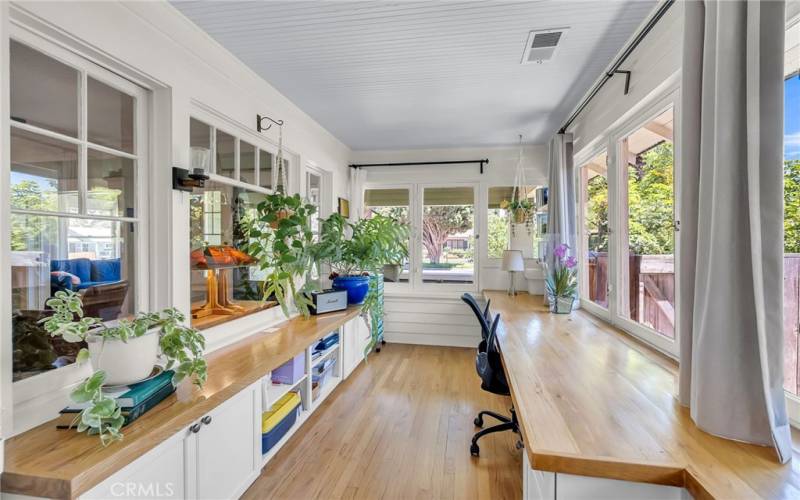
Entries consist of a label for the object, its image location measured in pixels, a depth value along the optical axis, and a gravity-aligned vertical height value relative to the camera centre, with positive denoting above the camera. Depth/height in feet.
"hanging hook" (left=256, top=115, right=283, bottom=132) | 8.01 +2.82
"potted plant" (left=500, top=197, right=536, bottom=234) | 12.27 +1.31
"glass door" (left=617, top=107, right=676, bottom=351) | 6.06 +0.34
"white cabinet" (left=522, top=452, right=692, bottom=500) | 3.04 -2.12
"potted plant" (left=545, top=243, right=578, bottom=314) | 8.93 -0.88
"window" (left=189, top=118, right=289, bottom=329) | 6.49 +0.38
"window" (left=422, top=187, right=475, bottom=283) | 14.34 +0.54
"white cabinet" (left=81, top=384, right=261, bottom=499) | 3.95 -2.83
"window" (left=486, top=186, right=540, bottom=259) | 13.52 +0.75
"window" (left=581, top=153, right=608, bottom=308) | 8.70 +0.48
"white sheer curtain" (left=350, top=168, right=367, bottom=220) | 14.24 +2.43
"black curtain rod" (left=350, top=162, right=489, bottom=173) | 13.79 +3.36
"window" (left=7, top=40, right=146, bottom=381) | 3.97 +0.67
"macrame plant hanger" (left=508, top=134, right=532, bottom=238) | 13.28 +2.42
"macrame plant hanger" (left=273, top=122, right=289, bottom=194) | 7.96 +1.94
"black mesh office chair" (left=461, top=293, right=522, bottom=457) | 6.81 -2.47
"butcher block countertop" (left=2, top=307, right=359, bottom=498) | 2.99 -1.96
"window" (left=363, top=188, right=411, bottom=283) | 14.69 +1.77
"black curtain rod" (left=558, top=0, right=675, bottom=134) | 5.30 +3.56
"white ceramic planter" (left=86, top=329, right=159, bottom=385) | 3.71 -1.21
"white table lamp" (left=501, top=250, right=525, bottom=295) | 12.05 -0.51
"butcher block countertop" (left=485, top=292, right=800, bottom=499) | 2.81 -1.79
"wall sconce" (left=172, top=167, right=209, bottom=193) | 5.62 +1.10
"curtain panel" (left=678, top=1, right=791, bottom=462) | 3.04 +0.15
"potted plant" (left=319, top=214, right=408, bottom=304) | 8.04 +0.09
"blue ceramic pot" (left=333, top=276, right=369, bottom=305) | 9.99 -1.13
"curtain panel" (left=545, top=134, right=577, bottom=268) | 9.93 +1.55
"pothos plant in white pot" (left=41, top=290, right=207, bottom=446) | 3.35 -1.18
